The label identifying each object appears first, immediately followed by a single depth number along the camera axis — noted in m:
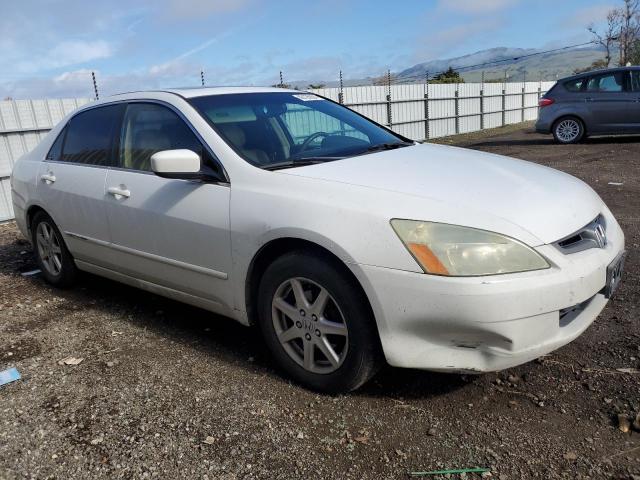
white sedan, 2.36
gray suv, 12.39
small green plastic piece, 2.22
